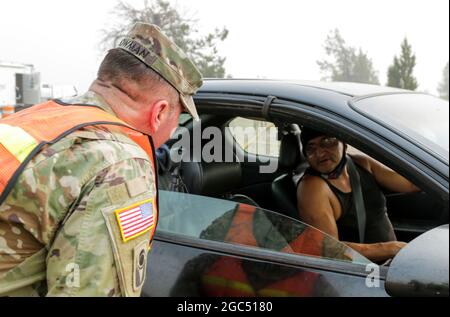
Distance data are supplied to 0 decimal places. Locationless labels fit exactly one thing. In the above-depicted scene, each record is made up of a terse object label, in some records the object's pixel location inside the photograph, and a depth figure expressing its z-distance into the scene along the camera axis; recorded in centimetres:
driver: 204
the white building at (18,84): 1293
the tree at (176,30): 2208
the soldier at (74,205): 89
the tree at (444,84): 5750
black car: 125
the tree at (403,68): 3072
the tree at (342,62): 4341
